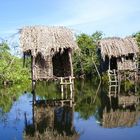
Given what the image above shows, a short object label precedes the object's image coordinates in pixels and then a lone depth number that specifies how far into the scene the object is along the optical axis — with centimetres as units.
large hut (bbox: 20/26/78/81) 1319
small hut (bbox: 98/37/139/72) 1868
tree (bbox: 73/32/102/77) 2506
